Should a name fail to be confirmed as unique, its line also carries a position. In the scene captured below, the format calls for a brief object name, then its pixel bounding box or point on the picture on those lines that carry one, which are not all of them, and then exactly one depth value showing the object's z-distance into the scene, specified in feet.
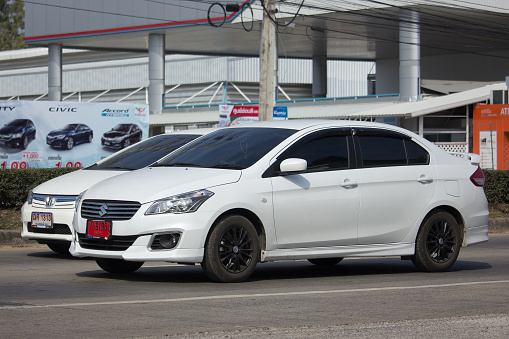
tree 325.42
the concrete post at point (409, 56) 125.59
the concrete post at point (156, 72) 145.89
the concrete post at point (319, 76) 175.94
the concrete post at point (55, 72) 160.04
